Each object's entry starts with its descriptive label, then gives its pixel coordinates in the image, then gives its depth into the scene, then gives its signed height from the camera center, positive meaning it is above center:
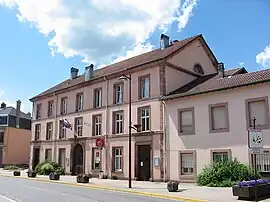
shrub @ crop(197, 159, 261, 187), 20.20 -1.60
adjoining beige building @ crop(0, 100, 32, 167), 55.88 +1.83
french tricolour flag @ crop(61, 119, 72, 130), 34.28 +2.38
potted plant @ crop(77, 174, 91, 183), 24.23 -2.19
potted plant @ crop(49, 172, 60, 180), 27.41 -2.30
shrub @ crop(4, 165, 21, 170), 47.12 -2.84
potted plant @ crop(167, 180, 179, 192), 17.92 -2.07
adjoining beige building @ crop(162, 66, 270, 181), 21.05 +1.81
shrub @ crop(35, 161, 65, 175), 34.84 -2.13
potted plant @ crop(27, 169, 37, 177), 31.06 -2.42
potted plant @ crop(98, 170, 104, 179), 29.66 -2.39
